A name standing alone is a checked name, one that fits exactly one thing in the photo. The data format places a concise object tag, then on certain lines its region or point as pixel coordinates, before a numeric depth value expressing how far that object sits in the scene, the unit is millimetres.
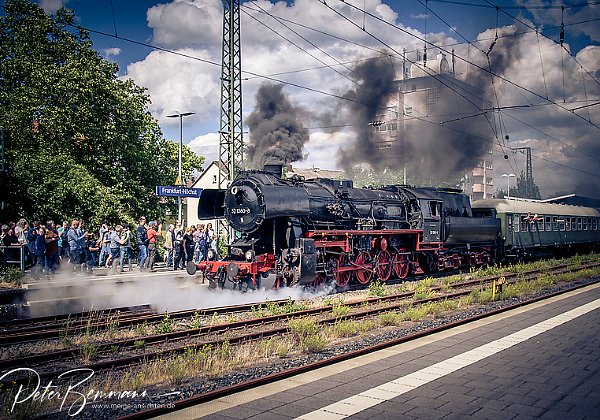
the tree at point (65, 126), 22484
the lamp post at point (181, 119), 26800
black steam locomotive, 14320
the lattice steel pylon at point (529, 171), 54094
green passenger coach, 24906
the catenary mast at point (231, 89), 20489
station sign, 21266
